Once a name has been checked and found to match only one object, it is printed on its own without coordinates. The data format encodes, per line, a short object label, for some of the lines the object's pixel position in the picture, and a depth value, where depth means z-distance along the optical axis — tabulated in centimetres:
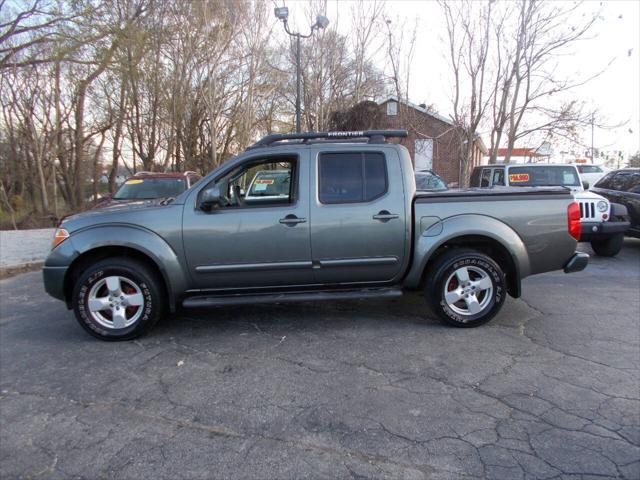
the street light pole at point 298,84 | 1578
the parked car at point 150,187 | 918
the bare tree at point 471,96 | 1359
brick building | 1704
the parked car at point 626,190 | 868
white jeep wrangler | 790
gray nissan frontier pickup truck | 433
